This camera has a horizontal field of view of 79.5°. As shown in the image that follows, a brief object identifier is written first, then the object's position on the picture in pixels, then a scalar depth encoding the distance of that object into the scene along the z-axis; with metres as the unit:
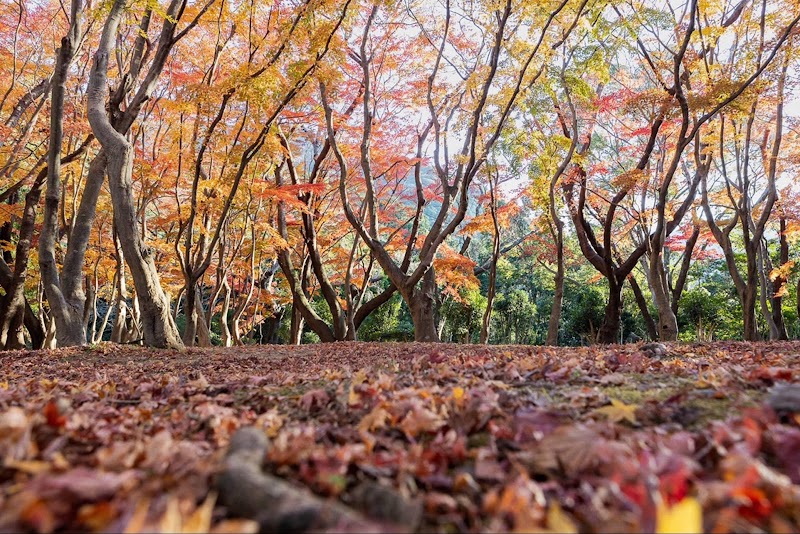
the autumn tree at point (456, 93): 6.96
